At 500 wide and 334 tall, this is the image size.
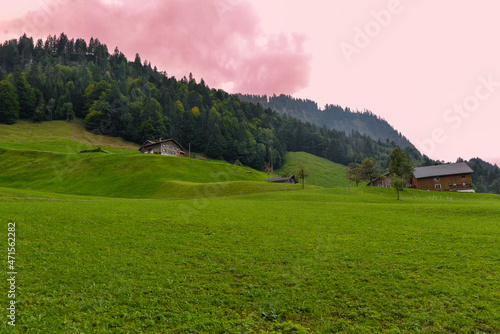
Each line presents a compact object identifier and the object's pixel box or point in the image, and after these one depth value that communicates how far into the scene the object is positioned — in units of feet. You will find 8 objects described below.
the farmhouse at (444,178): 334.03
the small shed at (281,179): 390.83
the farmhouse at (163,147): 431.43
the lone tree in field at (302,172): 276.00
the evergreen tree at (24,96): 499.88
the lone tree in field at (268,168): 609.58
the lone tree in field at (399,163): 287.48
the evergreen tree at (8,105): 453.99
